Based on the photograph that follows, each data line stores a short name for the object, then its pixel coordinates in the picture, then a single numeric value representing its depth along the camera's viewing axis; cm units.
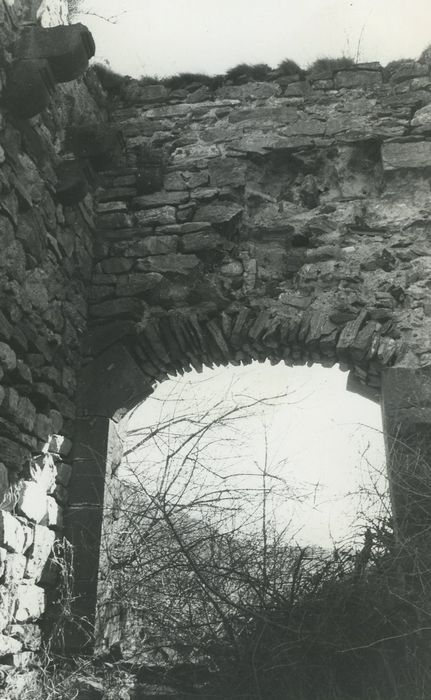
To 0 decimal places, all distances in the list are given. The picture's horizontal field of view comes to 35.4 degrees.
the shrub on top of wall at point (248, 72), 523
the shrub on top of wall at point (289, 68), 519
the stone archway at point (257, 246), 425
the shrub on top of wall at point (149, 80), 536
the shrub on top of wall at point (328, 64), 515
